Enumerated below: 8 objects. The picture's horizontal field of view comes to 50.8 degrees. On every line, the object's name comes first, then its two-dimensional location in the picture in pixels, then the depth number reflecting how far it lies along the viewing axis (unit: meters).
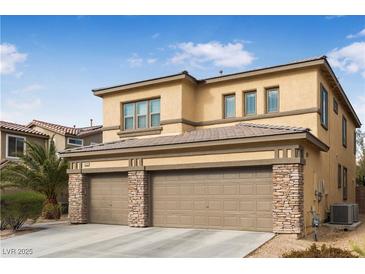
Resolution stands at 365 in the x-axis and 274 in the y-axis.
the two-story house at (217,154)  13.34
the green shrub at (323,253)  8.62
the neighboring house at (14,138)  25.31
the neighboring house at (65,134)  28.22
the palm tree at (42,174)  20.64
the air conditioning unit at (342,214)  15.67
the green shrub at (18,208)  14.85
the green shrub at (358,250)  6.77
